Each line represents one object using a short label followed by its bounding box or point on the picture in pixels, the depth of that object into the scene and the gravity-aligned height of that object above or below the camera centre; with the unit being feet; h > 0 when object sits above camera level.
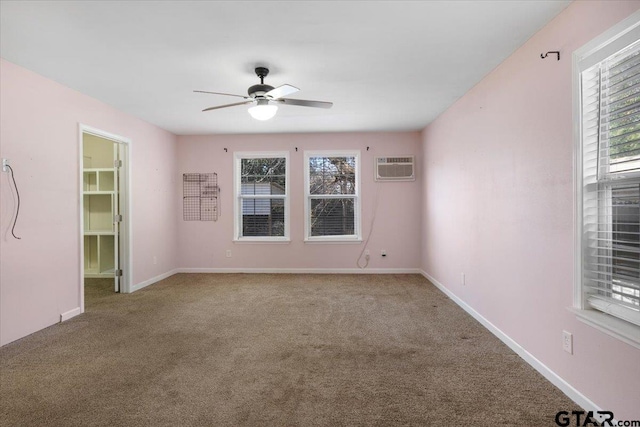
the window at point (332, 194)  18.25 +0.96
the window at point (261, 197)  18.24 +0.80
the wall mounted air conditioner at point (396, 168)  17.66 +2.34
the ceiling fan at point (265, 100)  9.26 +3.30
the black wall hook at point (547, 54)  6.79 +3.40
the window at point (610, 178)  5.32 +0.59
